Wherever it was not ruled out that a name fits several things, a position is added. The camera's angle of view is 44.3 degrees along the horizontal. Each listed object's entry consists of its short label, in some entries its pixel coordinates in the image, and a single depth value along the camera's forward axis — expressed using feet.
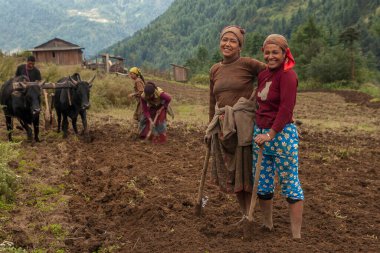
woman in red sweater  13.20
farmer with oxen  34.44
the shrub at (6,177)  18.33
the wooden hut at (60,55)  142.82
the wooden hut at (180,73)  165.49
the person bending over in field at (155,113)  30.86
